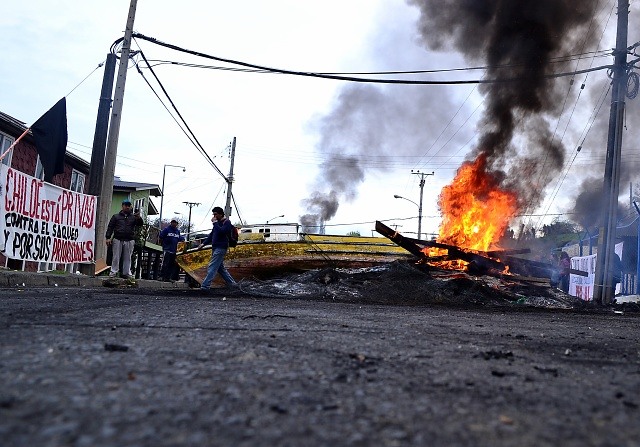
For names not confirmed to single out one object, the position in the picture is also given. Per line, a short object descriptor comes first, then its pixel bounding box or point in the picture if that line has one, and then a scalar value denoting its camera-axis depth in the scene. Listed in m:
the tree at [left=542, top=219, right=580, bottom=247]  44.95
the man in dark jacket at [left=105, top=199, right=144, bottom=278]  15.01
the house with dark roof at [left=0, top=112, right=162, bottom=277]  17.55
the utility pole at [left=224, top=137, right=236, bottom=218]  37.90
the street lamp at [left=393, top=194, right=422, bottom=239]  50.31
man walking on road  12.95
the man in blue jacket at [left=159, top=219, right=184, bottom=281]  18.89
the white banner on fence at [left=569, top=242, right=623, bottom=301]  17.44
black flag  13.40
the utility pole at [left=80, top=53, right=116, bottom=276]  15.41
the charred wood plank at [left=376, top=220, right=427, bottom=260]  15.28
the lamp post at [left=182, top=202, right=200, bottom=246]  91.75
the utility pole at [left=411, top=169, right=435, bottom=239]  50.38
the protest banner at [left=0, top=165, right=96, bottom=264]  11.22
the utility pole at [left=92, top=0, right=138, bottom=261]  15.27
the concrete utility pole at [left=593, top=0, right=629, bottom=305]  15.01
